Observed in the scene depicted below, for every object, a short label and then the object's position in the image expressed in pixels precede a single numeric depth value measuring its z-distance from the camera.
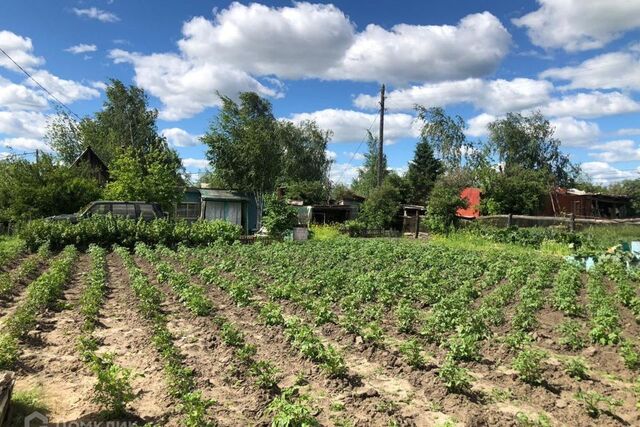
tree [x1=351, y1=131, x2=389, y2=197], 53.76
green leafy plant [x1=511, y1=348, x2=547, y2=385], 4.94
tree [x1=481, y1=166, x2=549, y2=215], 32.19
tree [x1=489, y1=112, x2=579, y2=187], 45.00
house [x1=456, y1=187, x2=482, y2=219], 33.38
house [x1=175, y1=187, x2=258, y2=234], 30.52
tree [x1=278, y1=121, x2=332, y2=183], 51.34
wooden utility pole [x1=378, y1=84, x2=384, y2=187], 31.14
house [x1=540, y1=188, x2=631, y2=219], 36.66
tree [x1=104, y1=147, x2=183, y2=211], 25.50
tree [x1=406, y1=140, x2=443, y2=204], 39.56
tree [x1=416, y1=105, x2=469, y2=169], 42.62
